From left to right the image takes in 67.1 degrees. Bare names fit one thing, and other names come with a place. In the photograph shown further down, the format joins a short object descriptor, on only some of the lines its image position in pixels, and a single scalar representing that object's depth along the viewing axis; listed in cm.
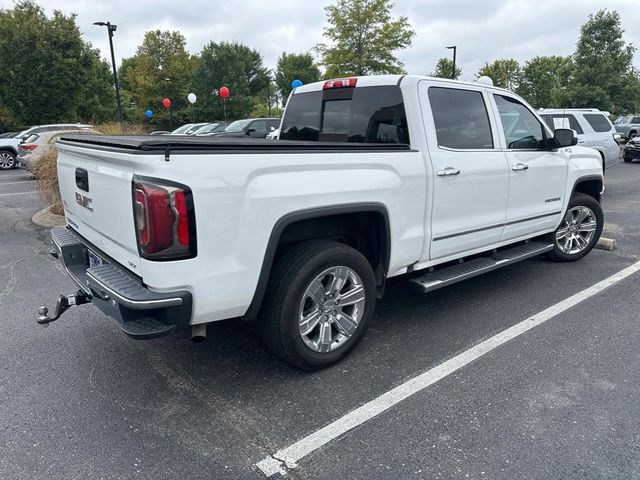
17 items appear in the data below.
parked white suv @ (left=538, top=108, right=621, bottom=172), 1152
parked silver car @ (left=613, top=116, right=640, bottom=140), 2505
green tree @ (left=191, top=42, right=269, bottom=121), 4794
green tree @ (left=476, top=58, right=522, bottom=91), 4244
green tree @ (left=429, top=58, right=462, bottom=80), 4206
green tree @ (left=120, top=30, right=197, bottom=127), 4384
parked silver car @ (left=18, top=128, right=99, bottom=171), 1477
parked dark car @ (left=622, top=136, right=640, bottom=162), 1749
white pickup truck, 252
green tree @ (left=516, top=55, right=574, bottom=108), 4056
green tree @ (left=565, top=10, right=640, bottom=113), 2634
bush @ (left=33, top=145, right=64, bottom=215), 819
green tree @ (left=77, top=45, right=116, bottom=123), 2834
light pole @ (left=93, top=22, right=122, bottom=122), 2153
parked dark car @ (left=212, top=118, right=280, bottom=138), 1751
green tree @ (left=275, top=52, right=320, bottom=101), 6309
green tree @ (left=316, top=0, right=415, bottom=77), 3131
